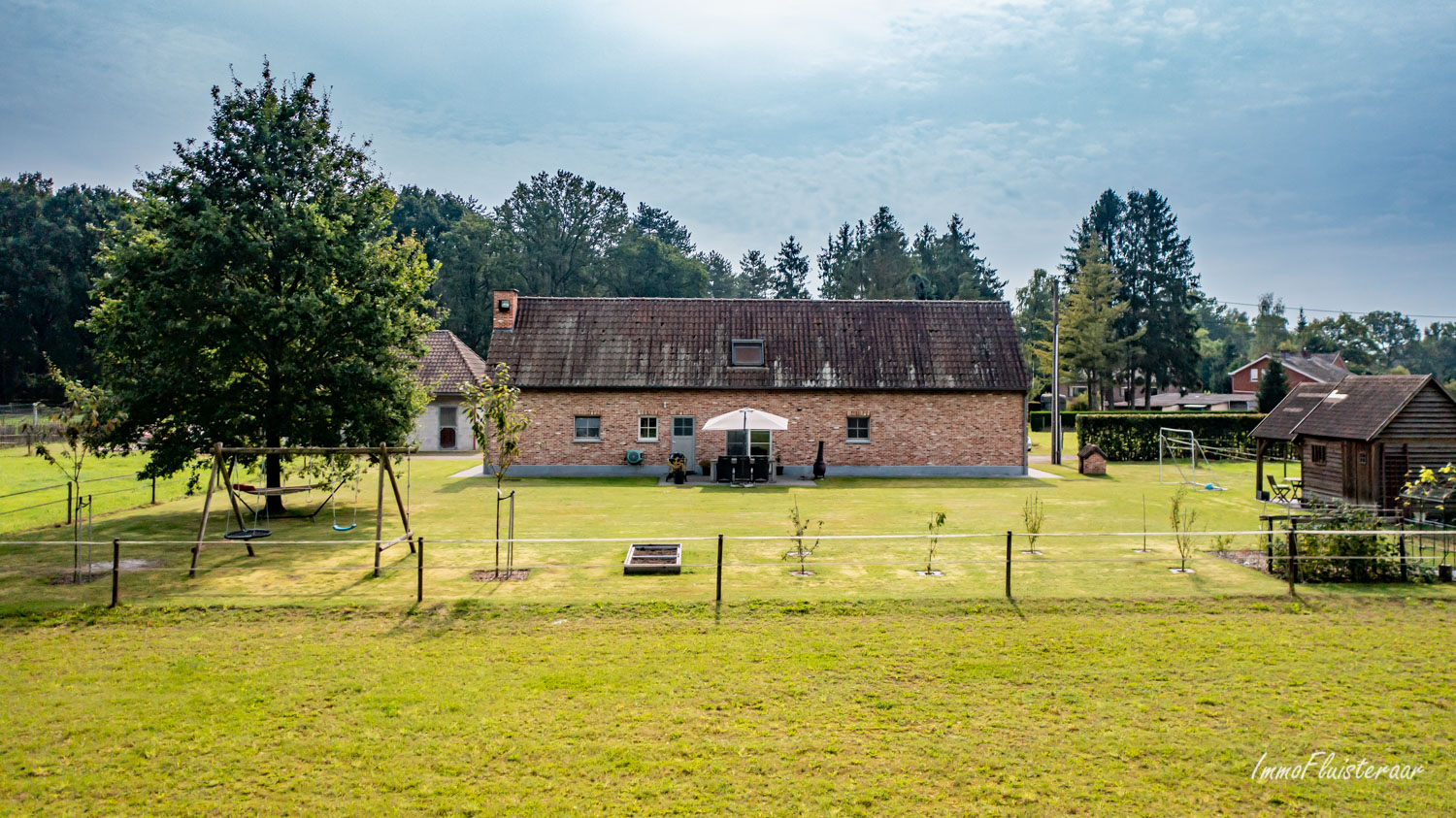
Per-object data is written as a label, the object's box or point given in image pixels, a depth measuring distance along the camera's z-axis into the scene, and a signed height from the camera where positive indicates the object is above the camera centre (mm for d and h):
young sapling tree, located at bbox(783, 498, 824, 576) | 13130 -2153
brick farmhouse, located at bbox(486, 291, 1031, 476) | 27906 +904
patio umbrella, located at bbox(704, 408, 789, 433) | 24406 +86
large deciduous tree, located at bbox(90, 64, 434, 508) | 17375 +2620
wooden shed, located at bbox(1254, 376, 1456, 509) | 18781 -292
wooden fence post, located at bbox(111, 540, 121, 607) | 10836 -1920
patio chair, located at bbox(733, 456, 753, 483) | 25469 -1366
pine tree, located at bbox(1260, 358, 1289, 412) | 47812 +2087
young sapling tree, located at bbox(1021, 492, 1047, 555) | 14873 -1927
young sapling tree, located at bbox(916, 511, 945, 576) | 13105 -2193
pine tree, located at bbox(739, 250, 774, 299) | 97500 +17578
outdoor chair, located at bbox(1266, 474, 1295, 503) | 21100 -1765
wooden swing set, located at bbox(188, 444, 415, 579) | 14344 -721
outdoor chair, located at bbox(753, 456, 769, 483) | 25645 -1373
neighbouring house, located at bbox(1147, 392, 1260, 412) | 69812 +1791
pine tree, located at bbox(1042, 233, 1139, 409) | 52156 +6466
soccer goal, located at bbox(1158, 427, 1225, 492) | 26000 -1556
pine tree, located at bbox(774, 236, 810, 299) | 87688 +16453
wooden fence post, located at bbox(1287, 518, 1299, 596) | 11852 -1889
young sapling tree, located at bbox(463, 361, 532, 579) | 13852 +183
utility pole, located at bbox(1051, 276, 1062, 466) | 31422 +660
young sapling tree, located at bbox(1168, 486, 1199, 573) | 13273 -2069
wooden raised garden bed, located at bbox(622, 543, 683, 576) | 12867 -2099
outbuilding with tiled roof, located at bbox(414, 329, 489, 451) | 36000 +437
